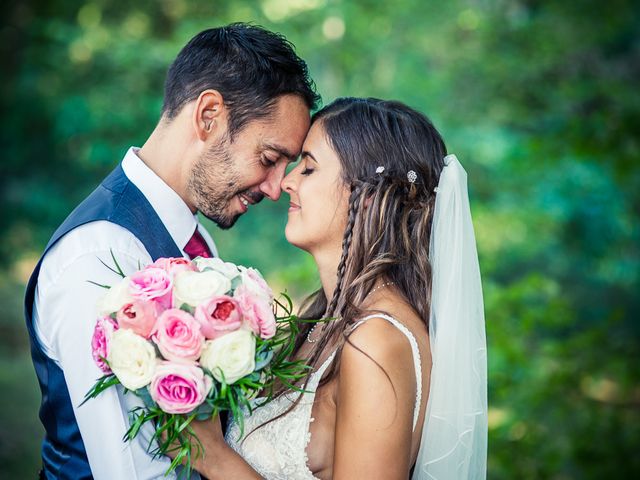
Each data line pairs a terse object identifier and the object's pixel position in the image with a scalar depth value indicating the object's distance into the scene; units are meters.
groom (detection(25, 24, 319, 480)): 2.38
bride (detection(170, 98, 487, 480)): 2.41
